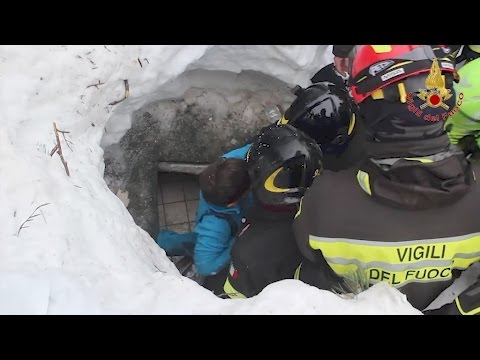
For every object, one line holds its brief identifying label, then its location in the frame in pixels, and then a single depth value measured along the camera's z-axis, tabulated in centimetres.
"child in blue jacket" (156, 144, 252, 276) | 296
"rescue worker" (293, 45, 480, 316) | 191
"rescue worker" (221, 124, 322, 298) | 265
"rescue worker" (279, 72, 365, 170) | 308
